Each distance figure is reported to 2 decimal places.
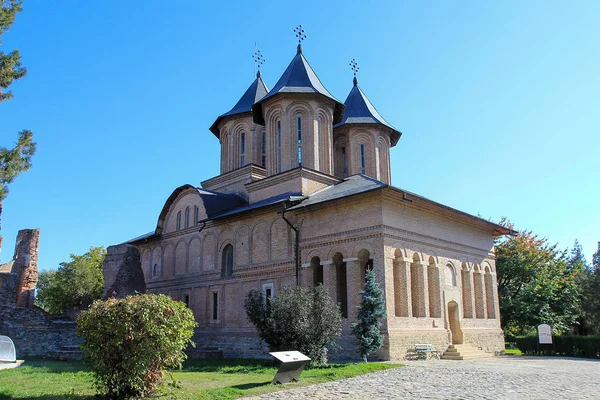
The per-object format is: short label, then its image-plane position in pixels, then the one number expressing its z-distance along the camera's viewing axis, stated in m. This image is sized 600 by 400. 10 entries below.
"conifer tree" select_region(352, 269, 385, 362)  15.25
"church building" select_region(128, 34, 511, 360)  17.33
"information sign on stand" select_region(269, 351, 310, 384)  10.86
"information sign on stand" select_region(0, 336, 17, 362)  15.32
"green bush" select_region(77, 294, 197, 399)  8.78
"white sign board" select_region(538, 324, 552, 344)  20.59
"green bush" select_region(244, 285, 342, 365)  14.43
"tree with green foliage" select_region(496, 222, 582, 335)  25.95
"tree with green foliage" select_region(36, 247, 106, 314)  35.94
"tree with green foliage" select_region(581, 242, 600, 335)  30.59
